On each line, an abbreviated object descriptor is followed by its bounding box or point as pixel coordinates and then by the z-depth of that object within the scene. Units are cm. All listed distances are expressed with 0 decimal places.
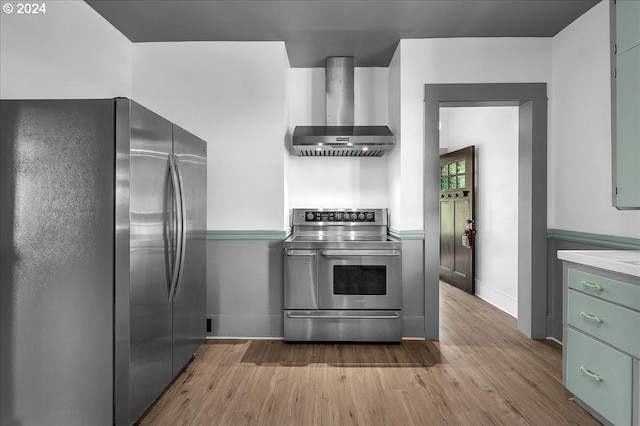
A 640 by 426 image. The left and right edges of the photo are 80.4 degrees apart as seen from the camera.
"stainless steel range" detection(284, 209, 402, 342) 324
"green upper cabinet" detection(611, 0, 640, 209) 200
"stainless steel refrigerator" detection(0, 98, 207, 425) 183
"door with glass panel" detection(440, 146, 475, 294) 494
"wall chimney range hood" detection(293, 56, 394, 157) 360
